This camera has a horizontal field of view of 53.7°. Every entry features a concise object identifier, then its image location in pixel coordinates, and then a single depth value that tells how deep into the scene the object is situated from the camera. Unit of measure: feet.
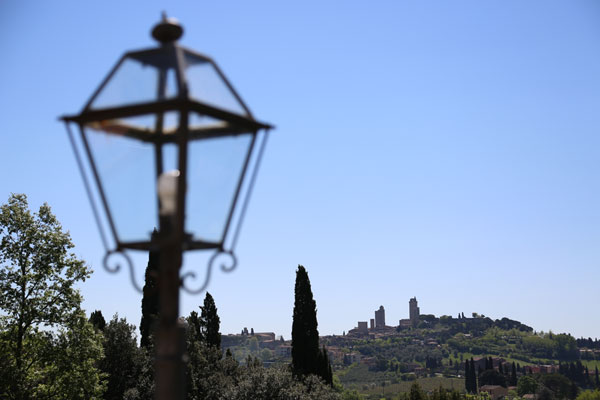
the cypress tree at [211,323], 117.60
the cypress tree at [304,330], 94.94
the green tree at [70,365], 63.41
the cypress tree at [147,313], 97.74
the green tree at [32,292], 62.94
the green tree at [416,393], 116.06
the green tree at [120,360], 87.76
